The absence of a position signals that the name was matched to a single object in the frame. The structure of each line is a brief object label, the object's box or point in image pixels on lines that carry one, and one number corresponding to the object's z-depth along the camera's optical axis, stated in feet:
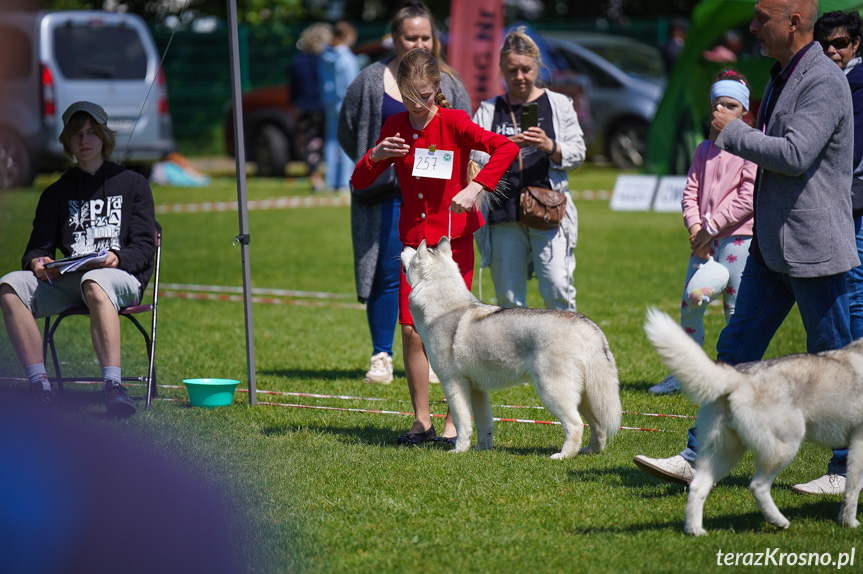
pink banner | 95.76
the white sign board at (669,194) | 105.14
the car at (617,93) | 131.23
